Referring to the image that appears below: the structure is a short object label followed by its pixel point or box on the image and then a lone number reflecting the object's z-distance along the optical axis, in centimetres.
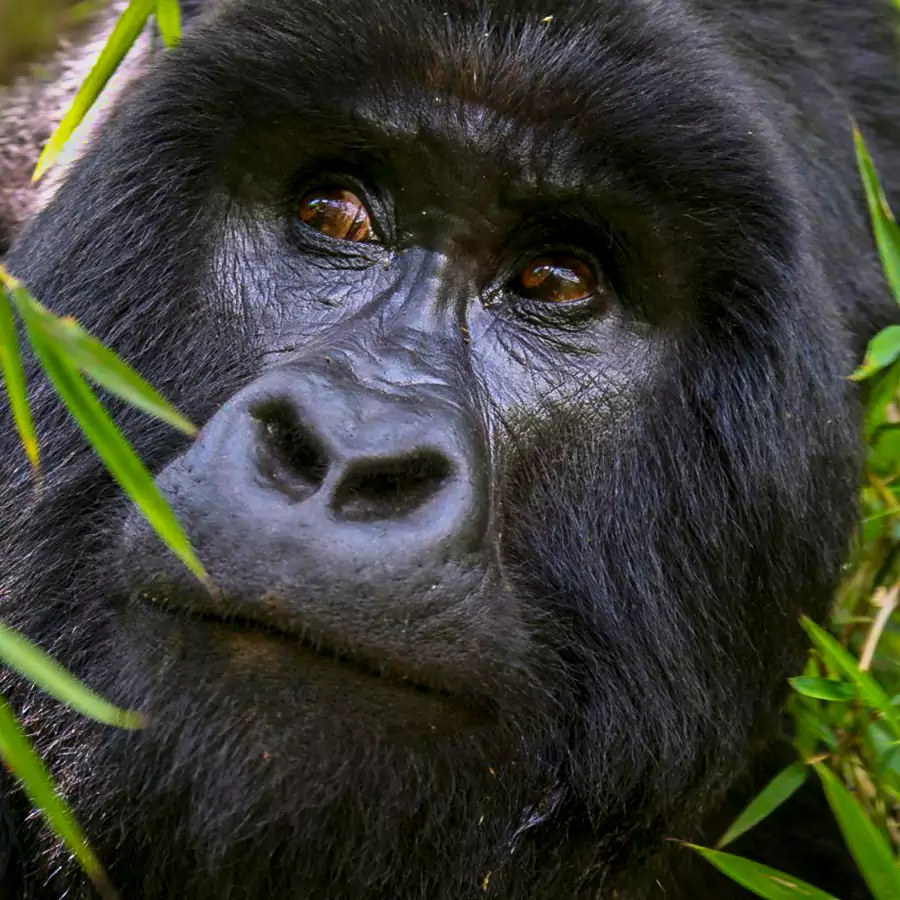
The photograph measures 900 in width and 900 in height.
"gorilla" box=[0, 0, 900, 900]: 216
